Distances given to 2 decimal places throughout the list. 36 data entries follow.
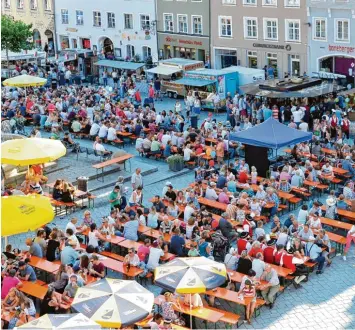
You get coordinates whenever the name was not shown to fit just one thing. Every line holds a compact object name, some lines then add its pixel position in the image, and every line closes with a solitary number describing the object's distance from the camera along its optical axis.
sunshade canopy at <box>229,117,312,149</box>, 26.47
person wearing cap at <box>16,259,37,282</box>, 18.59
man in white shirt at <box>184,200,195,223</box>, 22.36
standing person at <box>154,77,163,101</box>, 45.53
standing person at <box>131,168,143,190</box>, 26.14
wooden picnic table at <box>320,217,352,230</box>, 21.86
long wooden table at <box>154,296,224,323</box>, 16.62
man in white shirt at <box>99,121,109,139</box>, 32.97
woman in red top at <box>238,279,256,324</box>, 17.40
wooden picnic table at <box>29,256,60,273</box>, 19.19
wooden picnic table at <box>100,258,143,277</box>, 19.03
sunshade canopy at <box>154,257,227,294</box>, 16.08
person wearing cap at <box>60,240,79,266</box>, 19.22
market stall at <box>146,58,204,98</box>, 44.66
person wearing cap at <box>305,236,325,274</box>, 19.75
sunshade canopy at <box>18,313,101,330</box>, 13.80
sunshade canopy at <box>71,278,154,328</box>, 14.68
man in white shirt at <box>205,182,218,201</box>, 24.42
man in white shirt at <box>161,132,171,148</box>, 30.86
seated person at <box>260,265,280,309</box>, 18.08
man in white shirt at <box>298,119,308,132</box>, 32.50
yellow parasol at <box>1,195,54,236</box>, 18.66
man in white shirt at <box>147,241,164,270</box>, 19.33
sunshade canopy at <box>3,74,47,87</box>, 39.19
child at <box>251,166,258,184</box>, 25.80
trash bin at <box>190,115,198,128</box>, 35.69
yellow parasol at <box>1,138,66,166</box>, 23.80
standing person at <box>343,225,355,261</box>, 20.75
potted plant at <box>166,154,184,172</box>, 29.47
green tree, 52.66
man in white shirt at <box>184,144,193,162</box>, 29.66
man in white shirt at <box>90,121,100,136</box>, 33.34
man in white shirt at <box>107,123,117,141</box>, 32.75
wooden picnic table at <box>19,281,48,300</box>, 17.97
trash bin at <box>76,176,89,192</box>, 26.66
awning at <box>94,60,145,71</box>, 49.28
